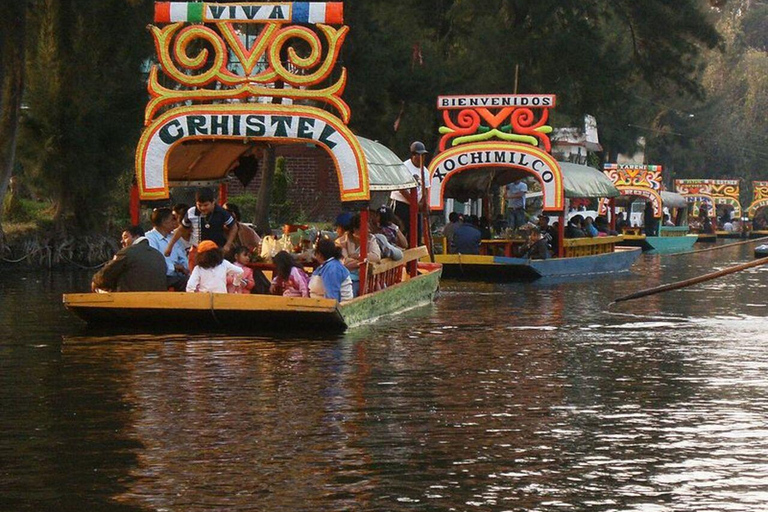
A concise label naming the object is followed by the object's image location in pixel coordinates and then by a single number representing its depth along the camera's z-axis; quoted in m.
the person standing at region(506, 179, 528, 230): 42.66
